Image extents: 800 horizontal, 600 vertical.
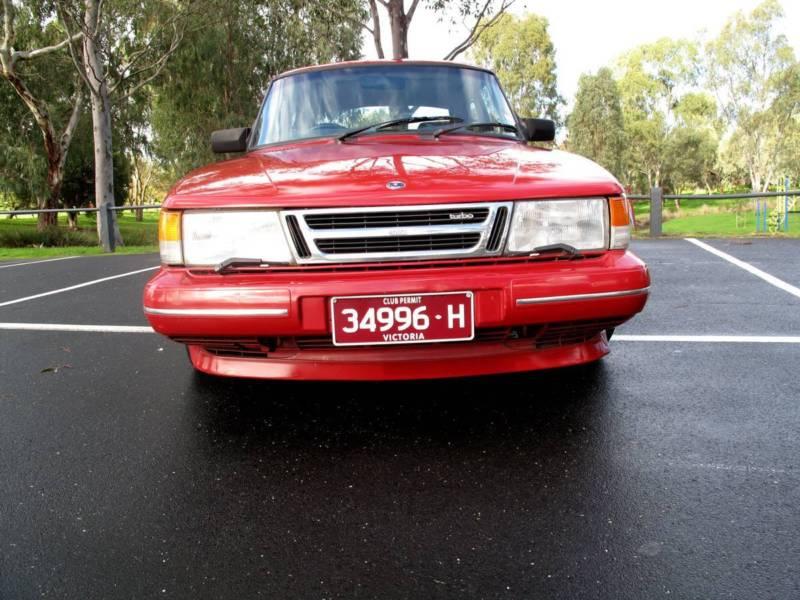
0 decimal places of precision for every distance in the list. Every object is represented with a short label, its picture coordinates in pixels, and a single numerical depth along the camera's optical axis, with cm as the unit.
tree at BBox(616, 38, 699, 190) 5688
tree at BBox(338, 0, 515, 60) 1658
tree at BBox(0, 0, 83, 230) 1986
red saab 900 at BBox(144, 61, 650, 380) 243
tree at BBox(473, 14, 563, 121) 4906
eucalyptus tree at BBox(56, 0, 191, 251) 1683
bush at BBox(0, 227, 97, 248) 2036
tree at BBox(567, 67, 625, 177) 5222
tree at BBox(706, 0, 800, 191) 4466
